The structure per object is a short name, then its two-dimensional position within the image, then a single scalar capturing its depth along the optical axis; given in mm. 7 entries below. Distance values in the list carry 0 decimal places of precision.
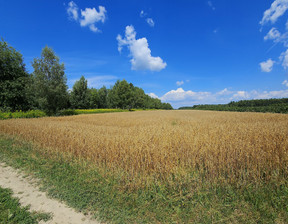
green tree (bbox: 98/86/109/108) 62938
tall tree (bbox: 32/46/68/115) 23016
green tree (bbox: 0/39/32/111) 25547
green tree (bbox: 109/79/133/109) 50938
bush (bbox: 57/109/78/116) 27672
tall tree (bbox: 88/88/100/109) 56066
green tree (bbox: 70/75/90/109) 44938
